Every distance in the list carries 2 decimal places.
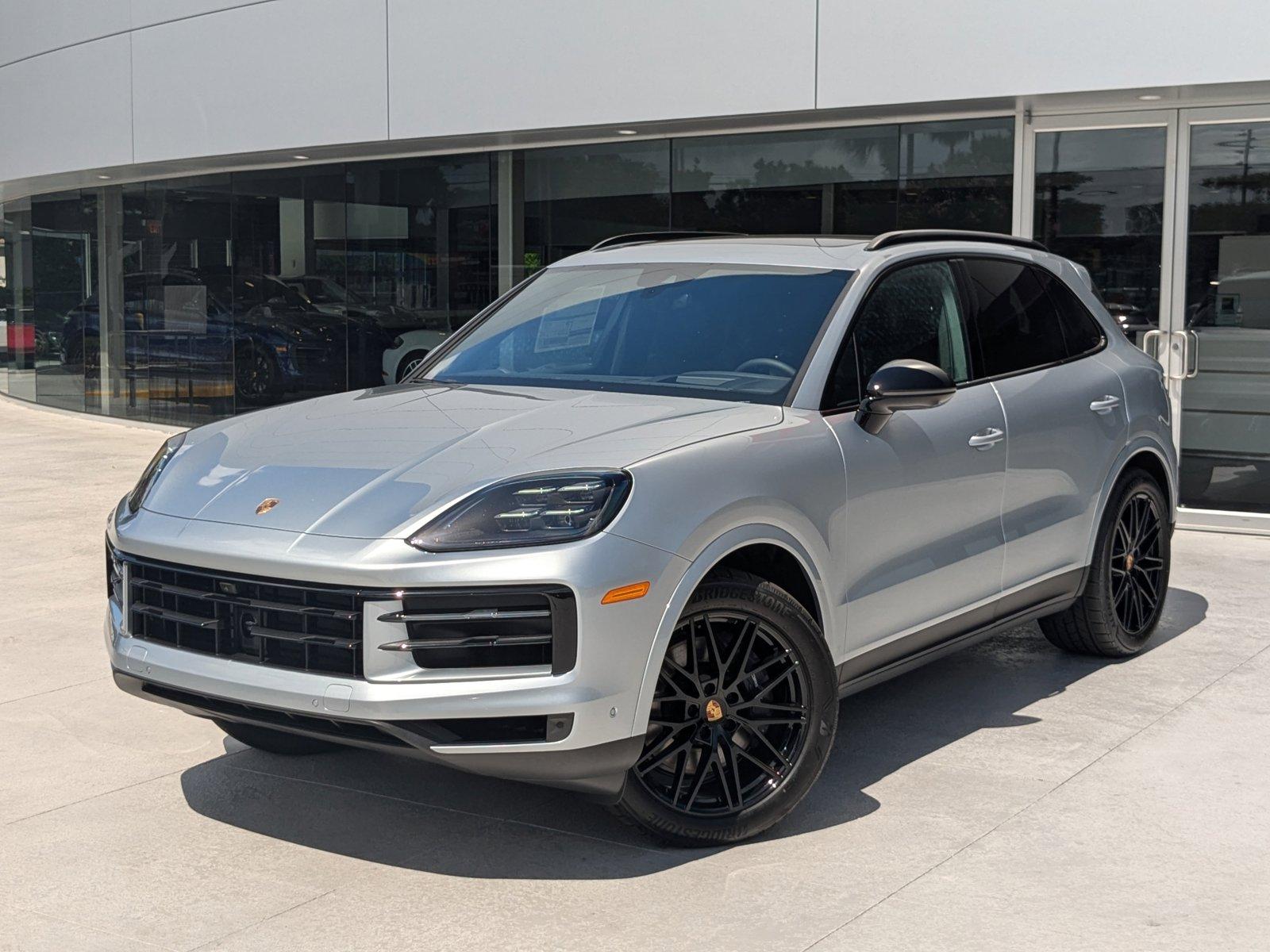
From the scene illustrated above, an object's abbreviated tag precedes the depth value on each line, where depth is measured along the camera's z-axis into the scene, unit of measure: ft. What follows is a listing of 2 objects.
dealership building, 33.35
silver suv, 12.37
